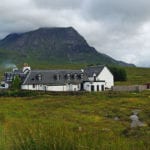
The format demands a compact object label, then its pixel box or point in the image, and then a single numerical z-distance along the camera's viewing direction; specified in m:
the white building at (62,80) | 63.97
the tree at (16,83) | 62.83
